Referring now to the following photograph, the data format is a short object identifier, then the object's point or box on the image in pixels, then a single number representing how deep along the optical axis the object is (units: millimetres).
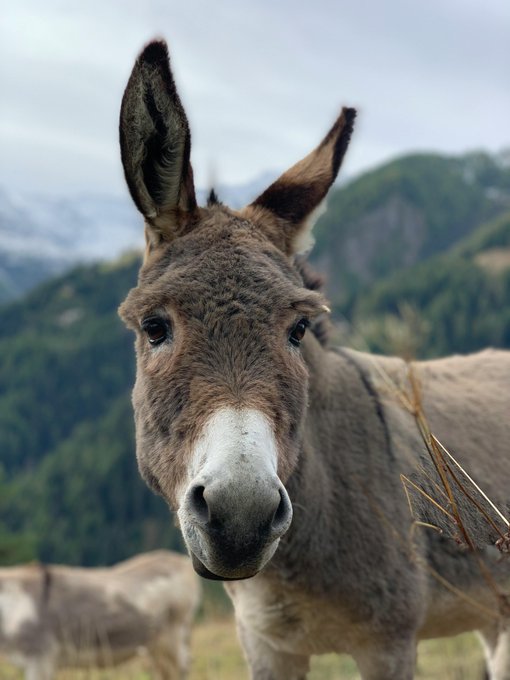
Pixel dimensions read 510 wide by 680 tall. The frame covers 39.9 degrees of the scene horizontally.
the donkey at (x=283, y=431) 1938
